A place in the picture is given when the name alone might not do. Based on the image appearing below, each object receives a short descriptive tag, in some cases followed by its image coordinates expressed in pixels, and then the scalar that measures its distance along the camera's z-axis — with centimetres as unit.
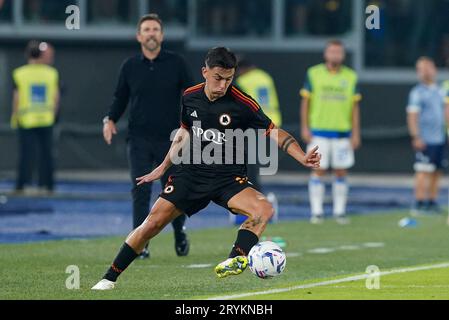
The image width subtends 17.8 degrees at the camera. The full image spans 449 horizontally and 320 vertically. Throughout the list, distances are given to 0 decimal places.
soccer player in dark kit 1174
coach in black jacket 1493
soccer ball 1171
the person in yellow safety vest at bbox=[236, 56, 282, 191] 2247
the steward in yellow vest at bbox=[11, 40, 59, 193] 2514
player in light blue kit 2277
